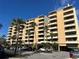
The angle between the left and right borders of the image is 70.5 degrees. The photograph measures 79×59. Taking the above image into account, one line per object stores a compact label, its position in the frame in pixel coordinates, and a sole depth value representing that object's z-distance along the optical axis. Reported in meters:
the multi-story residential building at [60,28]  24.36
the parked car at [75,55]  7.50
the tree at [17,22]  19.54
